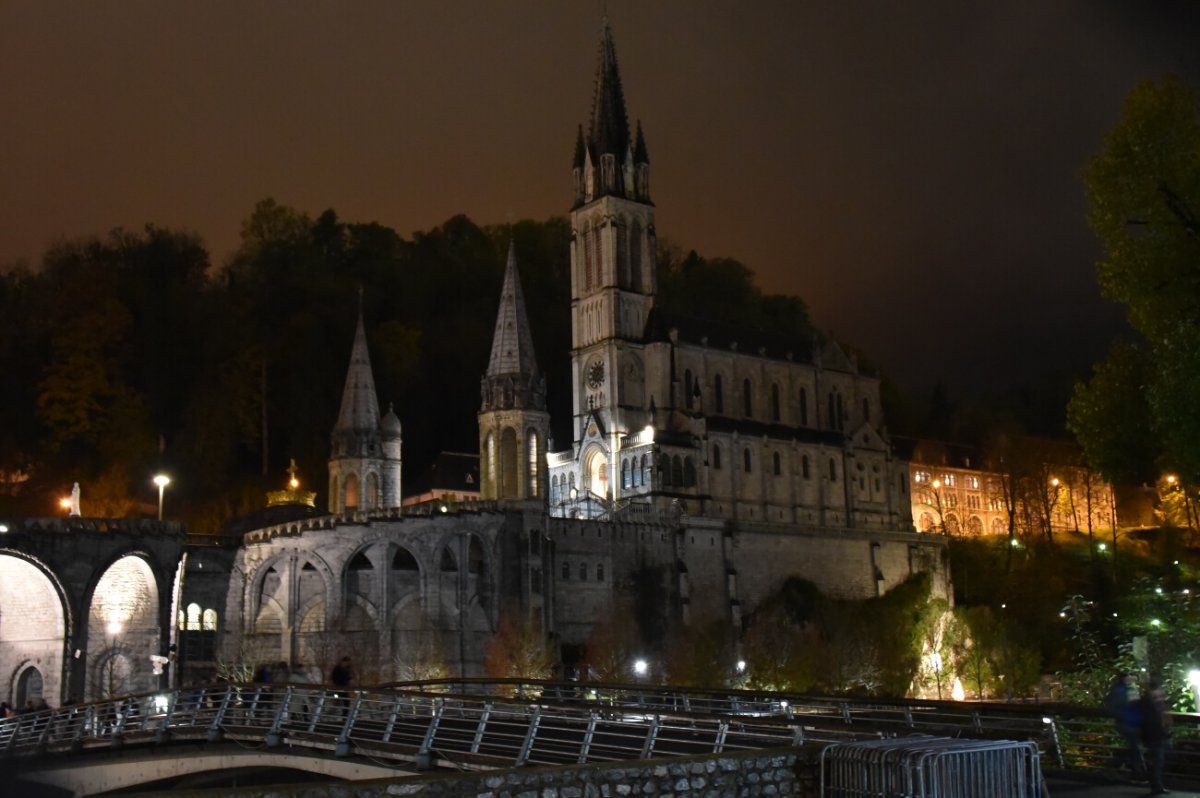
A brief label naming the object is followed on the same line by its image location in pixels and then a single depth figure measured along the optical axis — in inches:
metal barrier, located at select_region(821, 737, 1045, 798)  486.0
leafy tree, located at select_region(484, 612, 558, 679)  2204.7
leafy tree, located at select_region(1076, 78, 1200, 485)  834.8
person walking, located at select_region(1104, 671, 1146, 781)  630.5
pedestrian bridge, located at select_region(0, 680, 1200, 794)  681.6
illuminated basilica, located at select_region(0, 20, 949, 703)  2282.2
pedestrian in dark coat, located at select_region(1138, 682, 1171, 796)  604.7
